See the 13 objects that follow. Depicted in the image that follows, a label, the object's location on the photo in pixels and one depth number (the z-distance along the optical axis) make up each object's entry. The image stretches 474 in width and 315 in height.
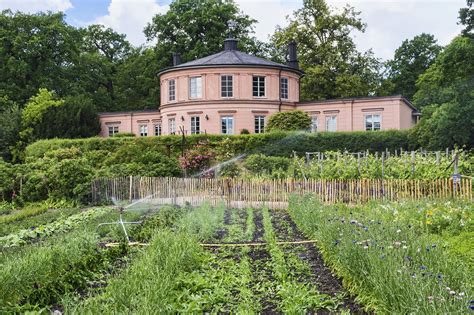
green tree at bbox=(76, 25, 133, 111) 55.22
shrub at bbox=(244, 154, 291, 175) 26.86
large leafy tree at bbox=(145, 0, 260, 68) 55.75
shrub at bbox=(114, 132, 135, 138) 42.44
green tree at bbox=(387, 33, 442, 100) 63.84
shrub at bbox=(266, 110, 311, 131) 37.16
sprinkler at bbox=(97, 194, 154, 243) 10.60
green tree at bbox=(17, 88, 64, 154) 42.59
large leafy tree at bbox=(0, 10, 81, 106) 48.66
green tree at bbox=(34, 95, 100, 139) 42.75
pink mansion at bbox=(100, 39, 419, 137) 41.84
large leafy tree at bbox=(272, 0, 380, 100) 51.56
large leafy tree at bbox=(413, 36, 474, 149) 30.98
